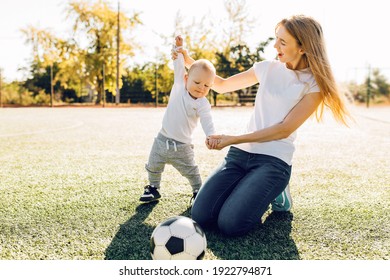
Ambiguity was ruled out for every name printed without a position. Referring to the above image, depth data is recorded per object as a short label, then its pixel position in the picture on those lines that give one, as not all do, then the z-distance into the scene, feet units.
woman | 9.74
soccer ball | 7.54
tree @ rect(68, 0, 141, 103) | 91.04
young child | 10.91
